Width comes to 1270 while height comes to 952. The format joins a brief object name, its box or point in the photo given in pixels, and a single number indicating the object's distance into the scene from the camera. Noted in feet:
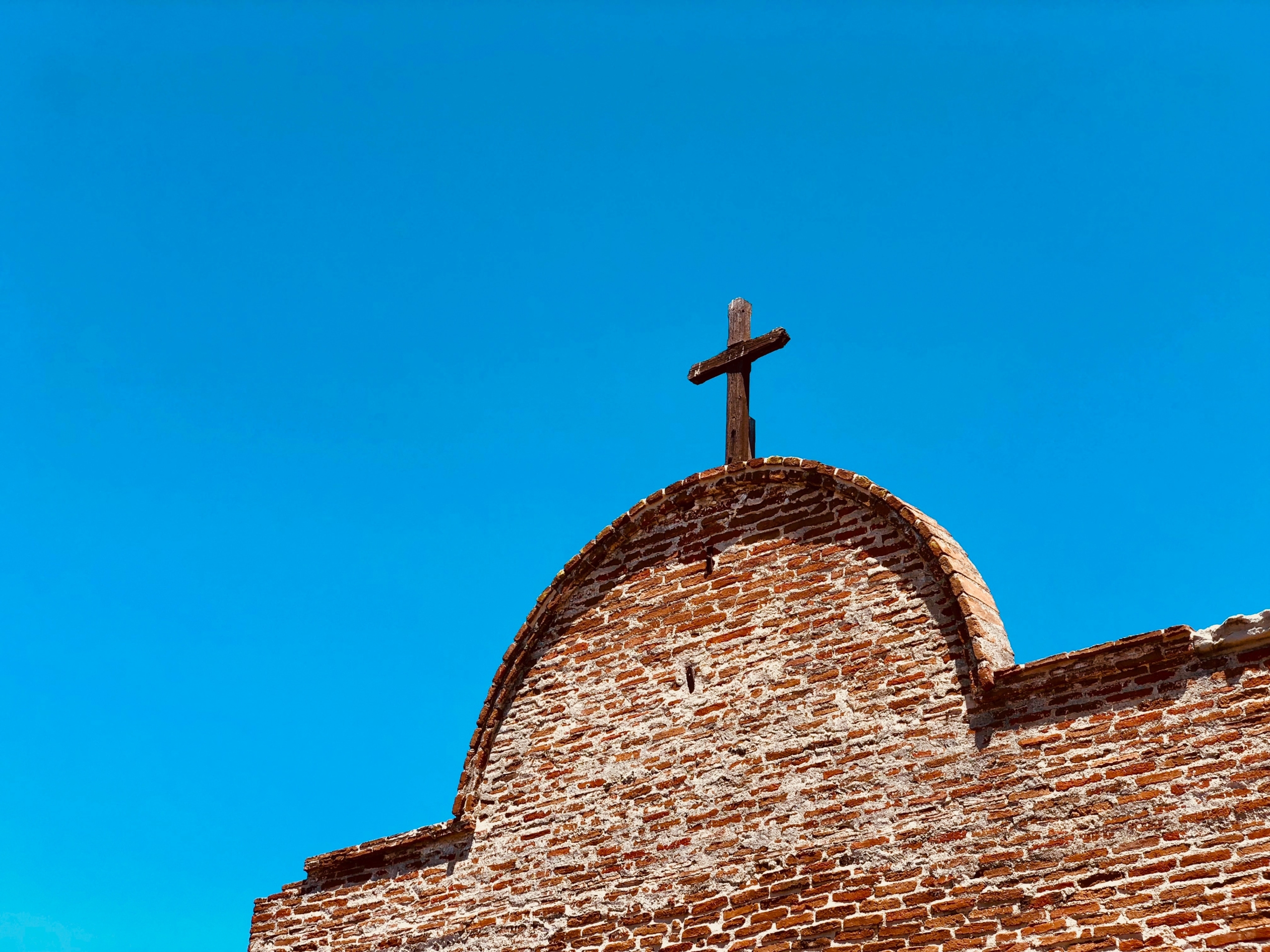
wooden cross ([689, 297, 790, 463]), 36.37
